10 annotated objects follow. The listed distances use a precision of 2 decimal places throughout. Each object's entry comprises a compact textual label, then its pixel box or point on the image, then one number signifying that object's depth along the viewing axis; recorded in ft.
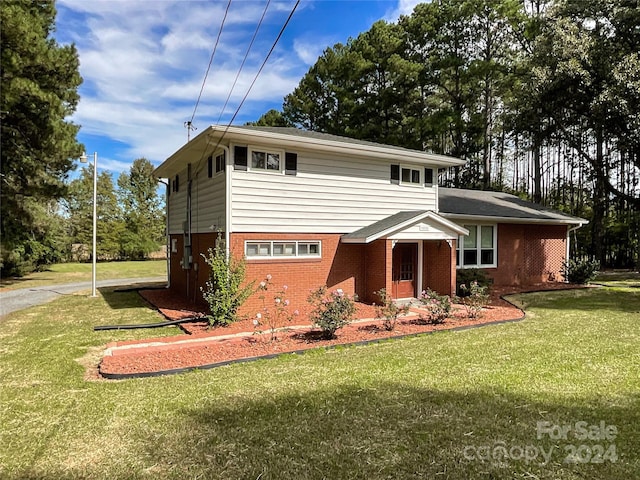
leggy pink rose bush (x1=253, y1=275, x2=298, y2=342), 29.91
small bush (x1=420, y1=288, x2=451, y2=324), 28.89
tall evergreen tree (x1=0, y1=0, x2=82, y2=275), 40.16
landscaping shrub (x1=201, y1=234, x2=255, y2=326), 28.66
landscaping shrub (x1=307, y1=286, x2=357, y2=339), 24.45
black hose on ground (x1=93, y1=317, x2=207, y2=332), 28.60
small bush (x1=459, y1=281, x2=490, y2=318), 30.76
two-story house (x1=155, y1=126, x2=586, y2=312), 31.24
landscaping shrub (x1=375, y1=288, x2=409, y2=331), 26.66
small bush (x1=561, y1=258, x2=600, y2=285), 50.88
